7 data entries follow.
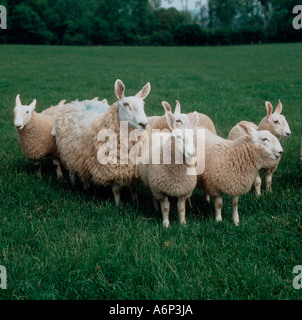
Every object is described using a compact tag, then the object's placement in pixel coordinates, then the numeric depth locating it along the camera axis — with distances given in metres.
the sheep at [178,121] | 4.30
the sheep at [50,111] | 6.25
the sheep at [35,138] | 5.30
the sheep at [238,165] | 3.84
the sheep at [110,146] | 4.12
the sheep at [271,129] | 4.56
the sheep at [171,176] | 3.67
